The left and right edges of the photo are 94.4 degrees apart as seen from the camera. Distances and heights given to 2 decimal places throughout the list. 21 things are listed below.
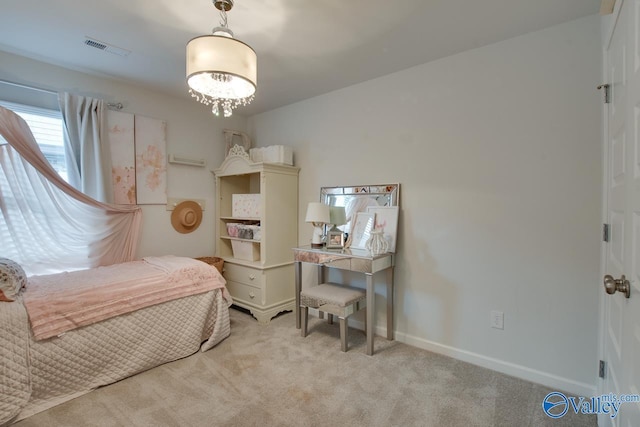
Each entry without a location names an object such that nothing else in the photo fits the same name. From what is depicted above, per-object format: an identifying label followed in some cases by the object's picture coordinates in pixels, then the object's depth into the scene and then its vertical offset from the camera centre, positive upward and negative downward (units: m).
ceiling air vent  2.16 +1.22
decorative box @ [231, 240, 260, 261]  3.29 -0.46
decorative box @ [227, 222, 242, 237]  3.44 -0.23
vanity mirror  2.66 +0.12
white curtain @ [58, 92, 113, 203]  2.55 +0.56
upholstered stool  2.40 -0.77
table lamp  2.76 -0.04
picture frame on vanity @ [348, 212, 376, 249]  2.71 -0.19
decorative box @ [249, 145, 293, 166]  3.24 +0.61
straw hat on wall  3.29 -0.09
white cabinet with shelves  3.10 -0.40
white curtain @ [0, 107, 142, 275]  2.23 -0.06
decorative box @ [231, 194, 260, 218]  3.24 +0.04
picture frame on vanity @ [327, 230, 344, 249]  2.74 -0.28
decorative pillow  1.78 -0.45
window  2.42 +0.67
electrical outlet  2.13 -0.79
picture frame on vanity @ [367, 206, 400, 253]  2.56 -0.10
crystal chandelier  1.49 +0.76
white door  1.01 +0.01
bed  1.69 -0.80
